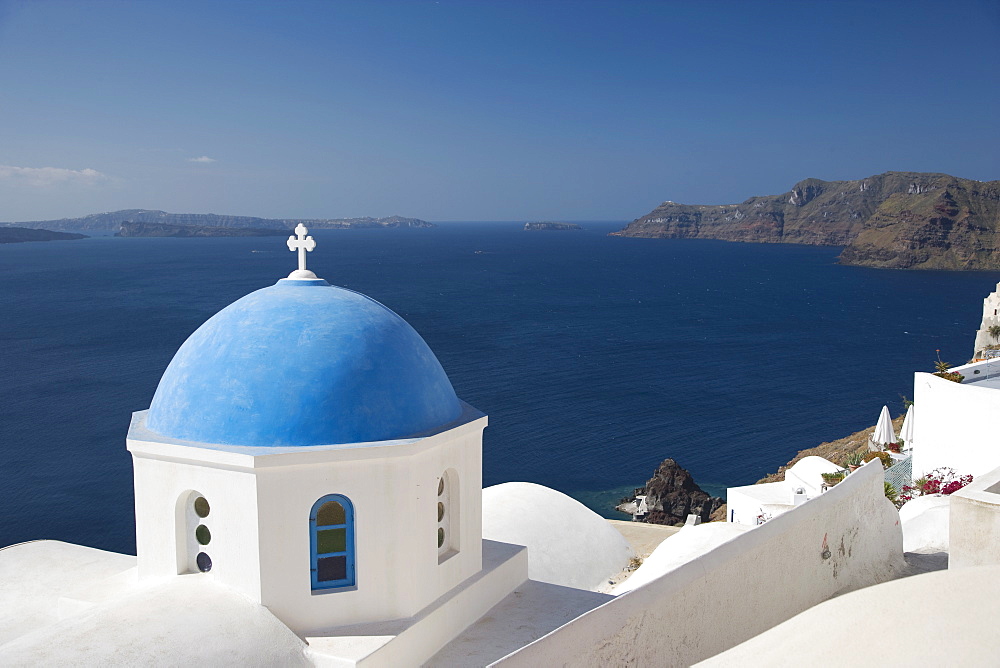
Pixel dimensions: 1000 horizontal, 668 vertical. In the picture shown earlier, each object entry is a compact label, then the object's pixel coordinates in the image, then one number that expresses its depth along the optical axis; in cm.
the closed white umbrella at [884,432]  2786
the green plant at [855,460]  2431
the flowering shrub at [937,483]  1775
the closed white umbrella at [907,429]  2668
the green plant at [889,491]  1456
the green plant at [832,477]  2294
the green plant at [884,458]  2331
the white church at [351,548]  712
